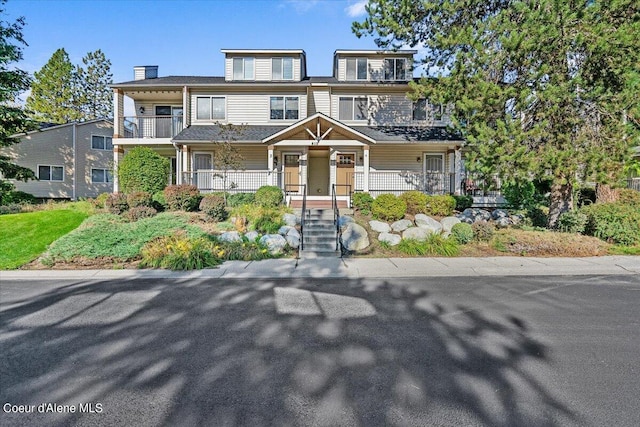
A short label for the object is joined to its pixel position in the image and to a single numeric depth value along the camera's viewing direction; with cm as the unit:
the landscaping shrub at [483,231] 1091
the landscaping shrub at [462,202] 1524
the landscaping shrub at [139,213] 1177
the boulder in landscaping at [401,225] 1188
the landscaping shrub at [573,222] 1088
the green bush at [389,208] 1245
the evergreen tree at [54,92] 3128
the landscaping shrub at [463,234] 1095
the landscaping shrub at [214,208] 1196
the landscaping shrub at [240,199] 1404
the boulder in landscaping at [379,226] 1177
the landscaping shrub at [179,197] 1305
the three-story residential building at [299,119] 1686
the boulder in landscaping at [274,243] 992
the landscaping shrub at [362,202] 1365
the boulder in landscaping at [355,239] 1050
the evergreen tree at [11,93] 1559
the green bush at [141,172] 1398
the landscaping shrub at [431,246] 998
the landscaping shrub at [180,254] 824
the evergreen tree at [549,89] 927
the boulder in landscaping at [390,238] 1080
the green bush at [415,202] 1322
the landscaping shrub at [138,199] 1243
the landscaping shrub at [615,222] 1023
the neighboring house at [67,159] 2273
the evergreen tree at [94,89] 3544
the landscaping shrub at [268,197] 1365
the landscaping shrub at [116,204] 1218
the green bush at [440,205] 1311
